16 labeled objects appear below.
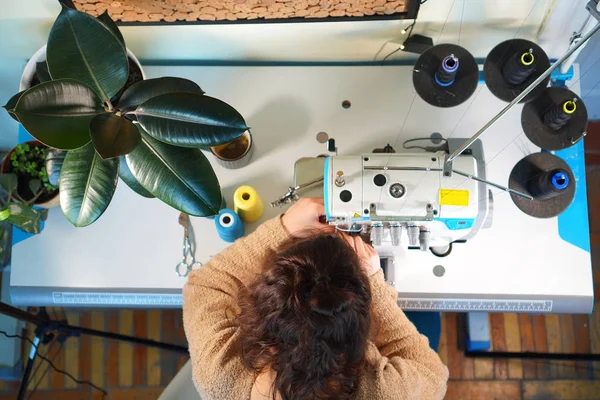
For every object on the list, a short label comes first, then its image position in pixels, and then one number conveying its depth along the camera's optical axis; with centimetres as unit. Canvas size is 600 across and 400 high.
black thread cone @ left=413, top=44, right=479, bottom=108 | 122
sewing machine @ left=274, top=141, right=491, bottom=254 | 102
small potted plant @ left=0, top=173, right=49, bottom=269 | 117
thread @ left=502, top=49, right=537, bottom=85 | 113
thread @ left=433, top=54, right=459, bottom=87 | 114
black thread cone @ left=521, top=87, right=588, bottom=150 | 114
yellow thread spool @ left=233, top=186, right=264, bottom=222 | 127
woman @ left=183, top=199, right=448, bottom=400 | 88
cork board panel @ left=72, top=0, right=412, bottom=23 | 124
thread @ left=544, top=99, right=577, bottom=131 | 109
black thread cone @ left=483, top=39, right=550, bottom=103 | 117
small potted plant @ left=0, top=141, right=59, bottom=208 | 130
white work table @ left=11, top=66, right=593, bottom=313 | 134
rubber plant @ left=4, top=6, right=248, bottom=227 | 87
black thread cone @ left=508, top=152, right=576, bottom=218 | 118
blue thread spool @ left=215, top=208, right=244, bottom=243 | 127
